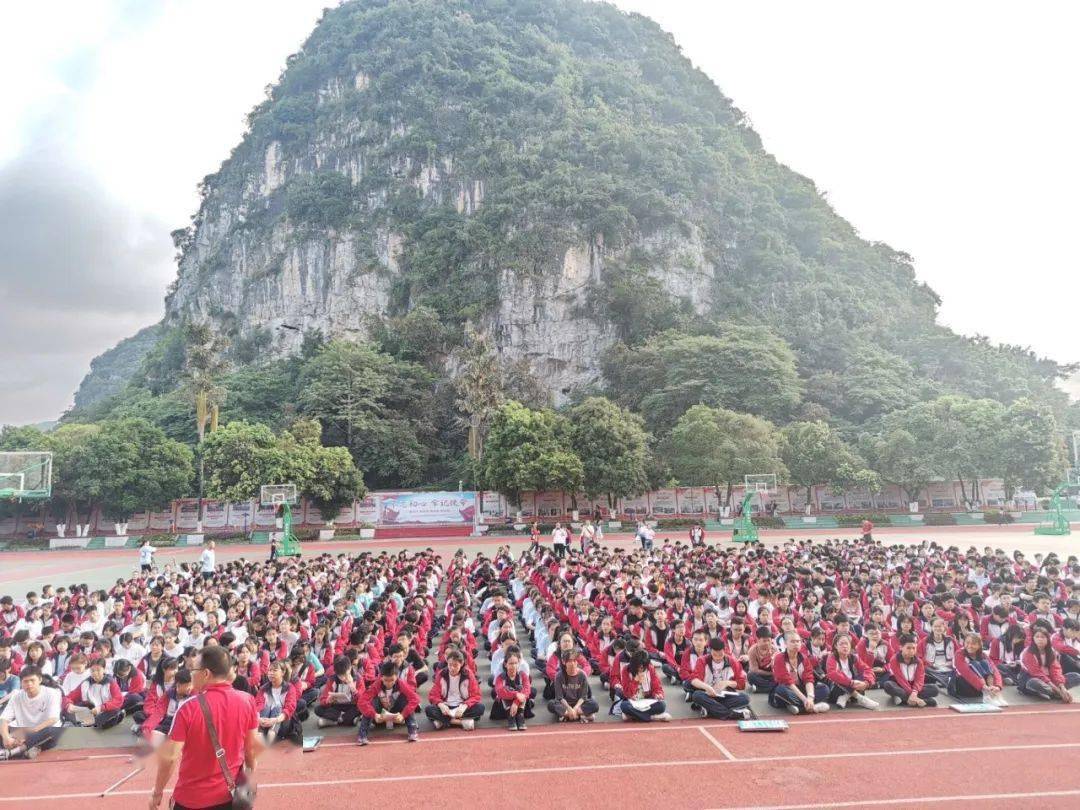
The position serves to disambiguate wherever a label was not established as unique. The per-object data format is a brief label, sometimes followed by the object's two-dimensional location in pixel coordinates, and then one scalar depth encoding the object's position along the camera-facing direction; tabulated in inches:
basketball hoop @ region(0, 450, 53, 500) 704.4
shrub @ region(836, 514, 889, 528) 1524.4
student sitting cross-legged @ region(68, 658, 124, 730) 311.6
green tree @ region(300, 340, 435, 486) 2023.9
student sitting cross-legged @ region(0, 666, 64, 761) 280.8
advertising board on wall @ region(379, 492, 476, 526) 1704.0
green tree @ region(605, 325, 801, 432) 2079.2
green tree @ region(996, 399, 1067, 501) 1497.3
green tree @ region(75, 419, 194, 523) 1536.7
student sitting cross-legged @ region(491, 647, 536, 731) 305.9
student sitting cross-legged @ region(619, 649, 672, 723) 314.3
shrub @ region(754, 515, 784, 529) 1552.8
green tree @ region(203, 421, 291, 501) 1482.5
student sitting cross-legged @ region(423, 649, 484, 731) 306.0
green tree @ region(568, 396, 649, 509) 1585.9
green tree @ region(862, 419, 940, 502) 1596.9
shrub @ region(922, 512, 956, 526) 1491.1
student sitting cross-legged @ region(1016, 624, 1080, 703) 323.6
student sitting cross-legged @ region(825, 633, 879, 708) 321.7
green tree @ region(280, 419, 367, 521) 1541.6
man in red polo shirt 143.4
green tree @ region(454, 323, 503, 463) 1898.4
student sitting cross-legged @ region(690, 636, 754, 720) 311.4
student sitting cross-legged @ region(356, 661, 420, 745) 300.2
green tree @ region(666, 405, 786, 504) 1565.0
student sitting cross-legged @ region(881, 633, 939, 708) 324.5
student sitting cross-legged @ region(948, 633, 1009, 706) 325.1
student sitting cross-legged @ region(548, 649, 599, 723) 314.0
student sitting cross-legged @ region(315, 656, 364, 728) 312.8
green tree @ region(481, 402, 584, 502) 1558.8
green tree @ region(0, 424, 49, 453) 1641.2
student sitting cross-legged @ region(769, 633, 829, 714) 315.9
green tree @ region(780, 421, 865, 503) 1616.6
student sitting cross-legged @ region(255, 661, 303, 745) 290.2
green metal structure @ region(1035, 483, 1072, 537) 1096.8
